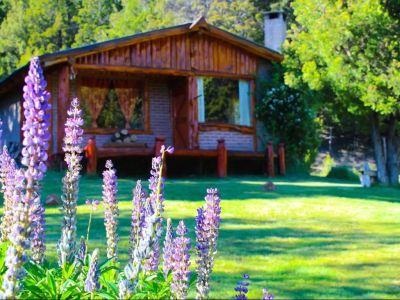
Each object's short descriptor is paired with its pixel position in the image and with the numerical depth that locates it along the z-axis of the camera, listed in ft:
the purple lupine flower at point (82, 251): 11.07
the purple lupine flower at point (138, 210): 11.49
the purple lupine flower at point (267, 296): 9.71
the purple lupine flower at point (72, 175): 8.89
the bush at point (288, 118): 71.51
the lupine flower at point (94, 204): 12.91
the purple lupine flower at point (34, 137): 6.66
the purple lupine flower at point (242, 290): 10.11
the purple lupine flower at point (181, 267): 9.16
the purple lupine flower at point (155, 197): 9.62
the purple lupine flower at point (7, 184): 10.01
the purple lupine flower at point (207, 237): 9.68
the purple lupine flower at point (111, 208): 11.24
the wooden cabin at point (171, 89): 63.57
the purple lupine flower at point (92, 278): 8.64
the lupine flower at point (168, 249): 9.87
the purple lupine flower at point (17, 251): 6.44
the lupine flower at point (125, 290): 7.31
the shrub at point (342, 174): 82.41
